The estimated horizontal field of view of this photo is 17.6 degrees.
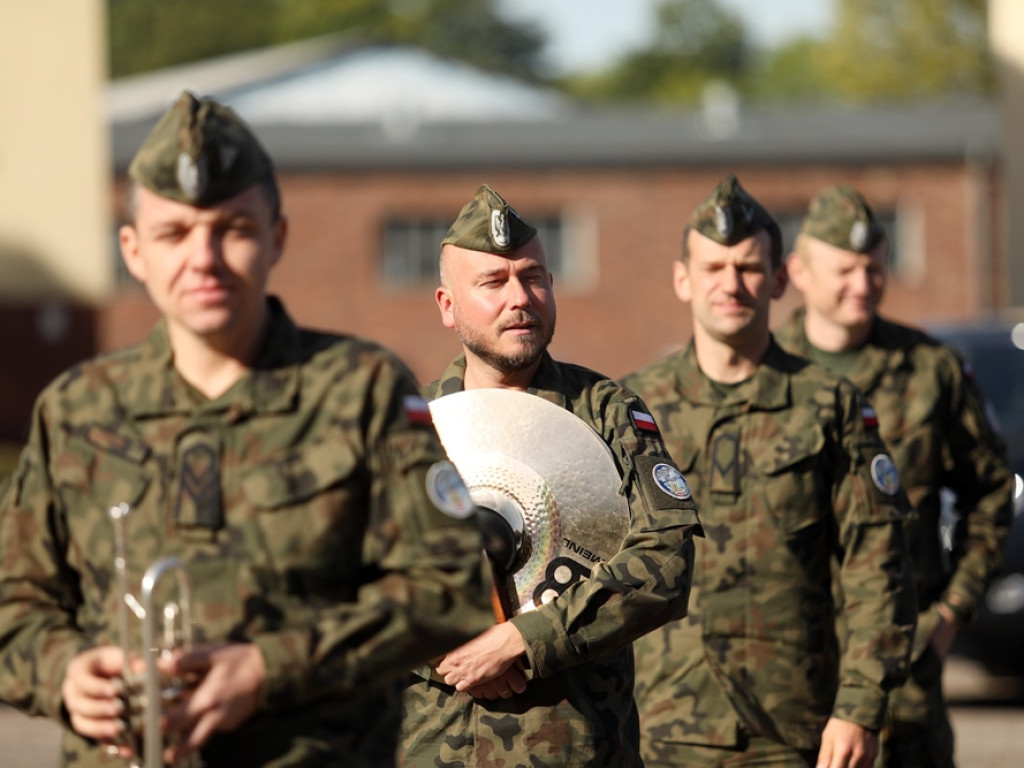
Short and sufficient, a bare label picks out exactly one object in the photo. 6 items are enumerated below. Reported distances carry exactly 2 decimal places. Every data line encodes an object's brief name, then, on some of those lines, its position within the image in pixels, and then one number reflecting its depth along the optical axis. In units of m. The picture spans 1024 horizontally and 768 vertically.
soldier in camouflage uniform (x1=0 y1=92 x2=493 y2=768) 5.47
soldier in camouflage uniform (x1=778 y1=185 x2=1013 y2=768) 11.03
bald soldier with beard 7.68
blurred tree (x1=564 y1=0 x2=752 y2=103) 173.47
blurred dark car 20.43
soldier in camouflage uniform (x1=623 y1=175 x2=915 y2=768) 9.19
